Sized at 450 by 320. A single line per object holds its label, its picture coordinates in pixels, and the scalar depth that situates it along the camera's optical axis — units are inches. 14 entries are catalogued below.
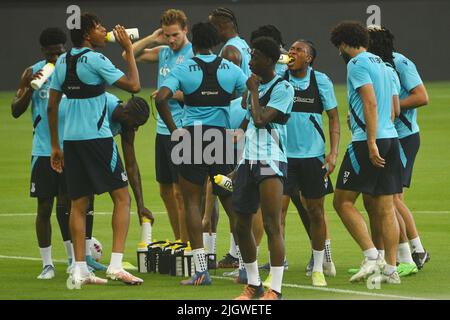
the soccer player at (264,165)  426.6
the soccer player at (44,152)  501.7
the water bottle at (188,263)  495.2
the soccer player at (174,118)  520.4
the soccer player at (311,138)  483.2
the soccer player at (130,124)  496.7
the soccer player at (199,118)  472.4
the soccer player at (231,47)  519.5
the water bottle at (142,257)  508.7
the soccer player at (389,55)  496.4
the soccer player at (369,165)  472.7
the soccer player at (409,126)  510.3
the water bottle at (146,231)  517.3
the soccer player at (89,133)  467.5
